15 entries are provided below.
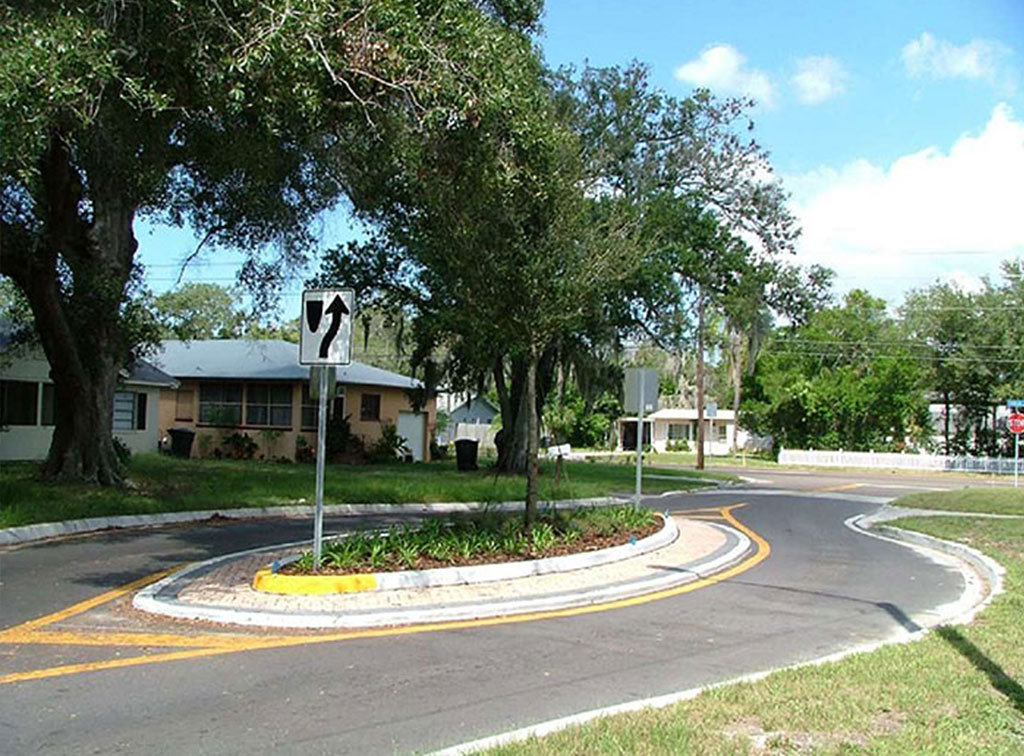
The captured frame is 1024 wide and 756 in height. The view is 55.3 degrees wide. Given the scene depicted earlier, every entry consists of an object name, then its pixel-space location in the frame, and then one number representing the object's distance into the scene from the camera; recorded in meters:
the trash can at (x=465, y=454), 34.56
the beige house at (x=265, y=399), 36.41
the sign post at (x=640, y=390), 17.02
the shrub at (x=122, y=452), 26.06
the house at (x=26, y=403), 29.55
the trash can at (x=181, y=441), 35.25
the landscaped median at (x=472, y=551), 10.05
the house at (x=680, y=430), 70.69
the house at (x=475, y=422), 65.19
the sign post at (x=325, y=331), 10.55
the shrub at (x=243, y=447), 36.22
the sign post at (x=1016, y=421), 35.94
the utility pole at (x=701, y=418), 41.77
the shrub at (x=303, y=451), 35.69
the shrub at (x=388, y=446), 37.00
